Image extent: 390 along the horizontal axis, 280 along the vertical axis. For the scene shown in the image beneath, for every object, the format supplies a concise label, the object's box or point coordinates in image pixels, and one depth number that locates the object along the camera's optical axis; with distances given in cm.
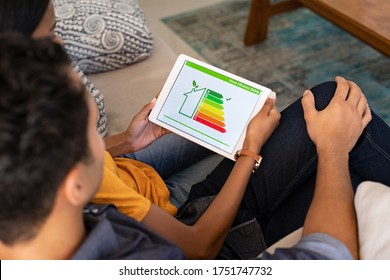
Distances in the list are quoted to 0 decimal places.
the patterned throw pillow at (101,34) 161
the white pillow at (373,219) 80
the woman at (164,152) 124
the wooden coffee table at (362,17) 156
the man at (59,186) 60
